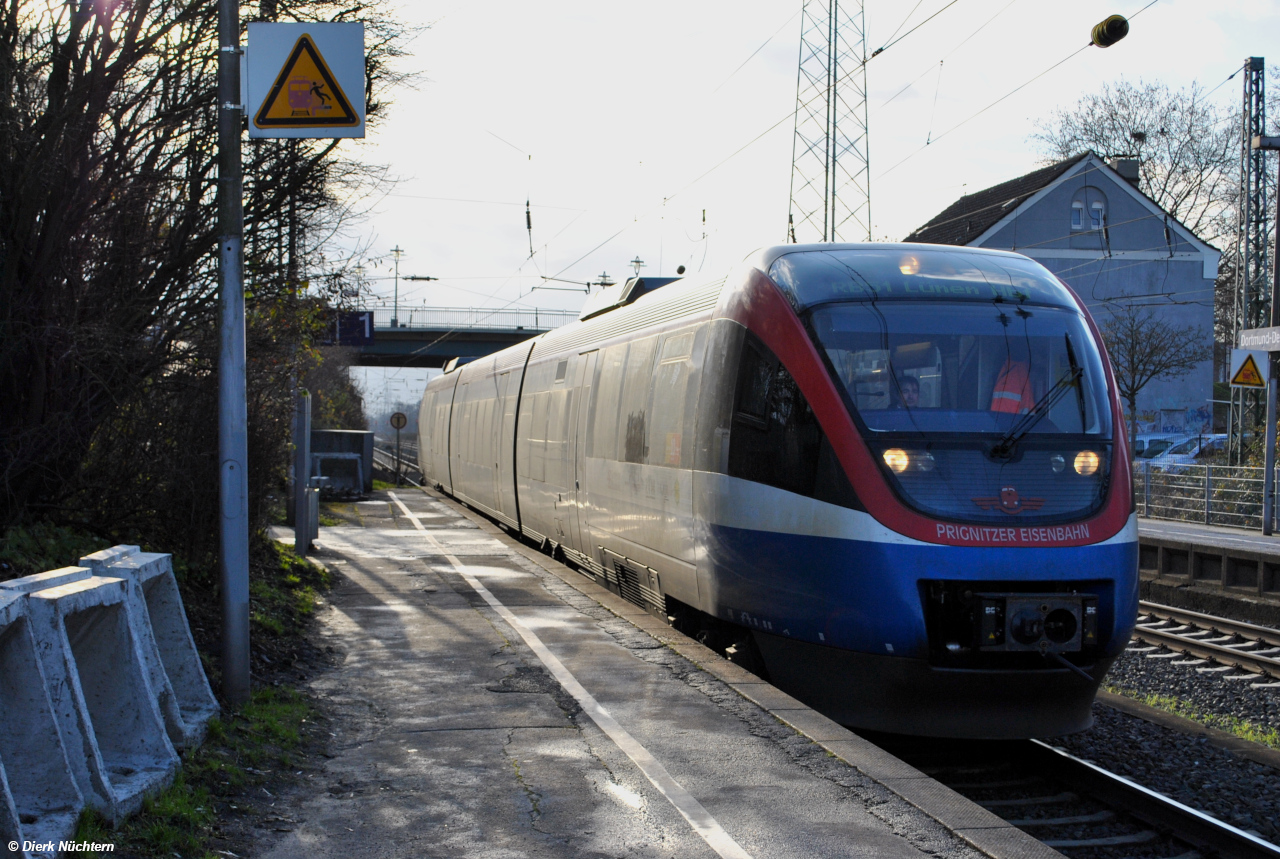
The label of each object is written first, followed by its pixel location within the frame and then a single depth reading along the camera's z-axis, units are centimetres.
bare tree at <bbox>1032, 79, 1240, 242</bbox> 4653
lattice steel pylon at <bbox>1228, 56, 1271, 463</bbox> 2475
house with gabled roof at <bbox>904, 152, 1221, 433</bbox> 4212
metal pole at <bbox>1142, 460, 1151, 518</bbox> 2452
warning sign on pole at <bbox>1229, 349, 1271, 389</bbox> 1995
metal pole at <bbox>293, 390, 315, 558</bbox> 1455
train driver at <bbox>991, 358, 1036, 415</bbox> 750
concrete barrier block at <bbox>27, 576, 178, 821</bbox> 484
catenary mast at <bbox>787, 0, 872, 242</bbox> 3035
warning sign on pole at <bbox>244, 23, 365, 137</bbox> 697
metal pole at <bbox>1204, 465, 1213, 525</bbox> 2262
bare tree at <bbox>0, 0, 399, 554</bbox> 871
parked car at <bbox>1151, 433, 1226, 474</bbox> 3278
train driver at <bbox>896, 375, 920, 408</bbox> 742
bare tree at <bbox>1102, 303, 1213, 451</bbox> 3344
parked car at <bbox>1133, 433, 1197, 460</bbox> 3806
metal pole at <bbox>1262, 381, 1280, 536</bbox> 2005
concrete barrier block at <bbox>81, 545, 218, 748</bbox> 566
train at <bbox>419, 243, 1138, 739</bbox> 690
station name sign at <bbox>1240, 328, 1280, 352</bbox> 1916
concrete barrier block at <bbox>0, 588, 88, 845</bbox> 418
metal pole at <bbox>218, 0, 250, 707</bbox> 686
